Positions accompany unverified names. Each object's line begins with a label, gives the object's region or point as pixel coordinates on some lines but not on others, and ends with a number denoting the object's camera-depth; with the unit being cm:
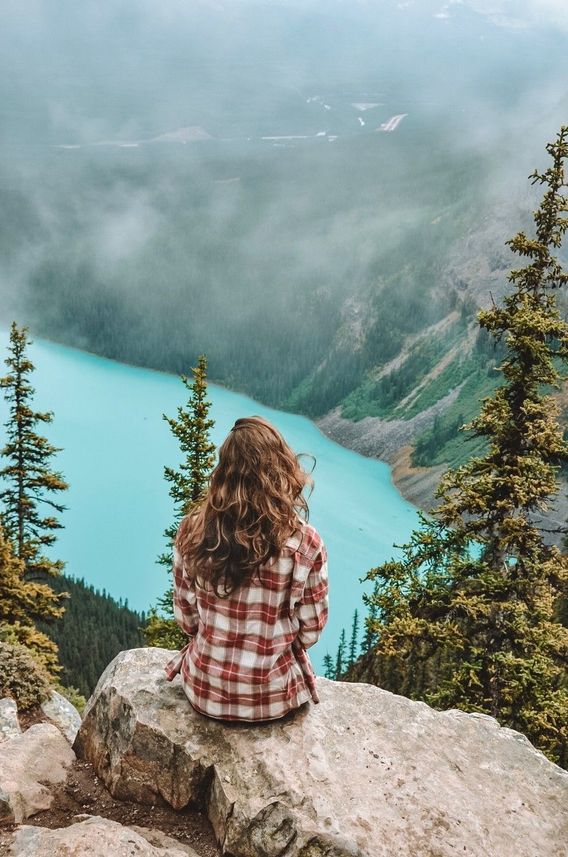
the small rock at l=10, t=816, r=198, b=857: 454
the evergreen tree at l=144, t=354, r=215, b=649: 1966
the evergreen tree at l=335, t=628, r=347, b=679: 7300
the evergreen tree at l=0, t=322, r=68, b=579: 2067
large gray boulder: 500
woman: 487
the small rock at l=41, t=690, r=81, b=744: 891
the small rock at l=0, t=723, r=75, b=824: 529
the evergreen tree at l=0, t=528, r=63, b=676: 1652
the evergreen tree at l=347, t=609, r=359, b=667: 7246
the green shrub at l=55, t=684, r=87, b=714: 1570
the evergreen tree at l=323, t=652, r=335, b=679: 6949
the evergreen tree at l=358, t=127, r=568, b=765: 974
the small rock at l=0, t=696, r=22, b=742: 767
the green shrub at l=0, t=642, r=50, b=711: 902
